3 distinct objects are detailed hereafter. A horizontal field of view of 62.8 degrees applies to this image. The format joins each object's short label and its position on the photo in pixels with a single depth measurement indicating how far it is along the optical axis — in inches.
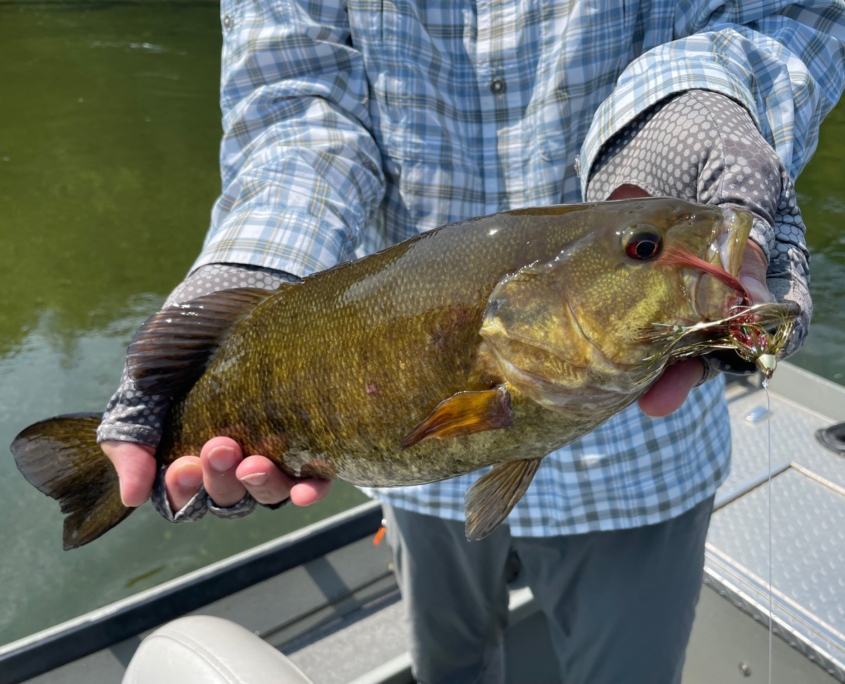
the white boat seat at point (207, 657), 14.3
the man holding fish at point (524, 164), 15.4
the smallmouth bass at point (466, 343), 11.4
